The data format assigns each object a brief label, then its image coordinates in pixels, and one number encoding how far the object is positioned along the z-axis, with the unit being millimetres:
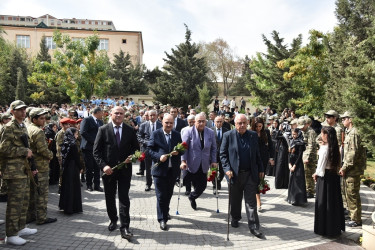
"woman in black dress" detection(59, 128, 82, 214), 6672
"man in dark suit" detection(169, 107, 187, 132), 10398
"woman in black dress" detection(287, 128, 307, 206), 7488
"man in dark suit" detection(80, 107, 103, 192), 8719
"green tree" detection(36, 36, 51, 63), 43628
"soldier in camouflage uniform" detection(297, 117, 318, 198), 7828
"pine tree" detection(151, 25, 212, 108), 33312
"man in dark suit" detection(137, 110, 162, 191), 8992
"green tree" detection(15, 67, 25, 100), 37141
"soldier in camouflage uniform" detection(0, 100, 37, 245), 5020
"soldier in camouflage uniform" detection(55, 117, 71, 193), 7449
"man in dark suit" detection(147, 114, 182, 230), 5957
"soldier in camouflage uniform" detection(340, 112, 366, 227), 6086
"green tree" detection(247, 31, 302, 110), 24719
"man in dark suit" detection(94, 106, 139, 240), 5527
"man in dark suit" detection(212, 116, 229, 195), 8674
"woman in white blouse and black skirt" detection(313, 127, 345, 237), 5574
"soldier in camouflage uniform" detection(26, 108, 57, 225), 5855
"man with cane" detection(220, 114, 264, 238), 5797
